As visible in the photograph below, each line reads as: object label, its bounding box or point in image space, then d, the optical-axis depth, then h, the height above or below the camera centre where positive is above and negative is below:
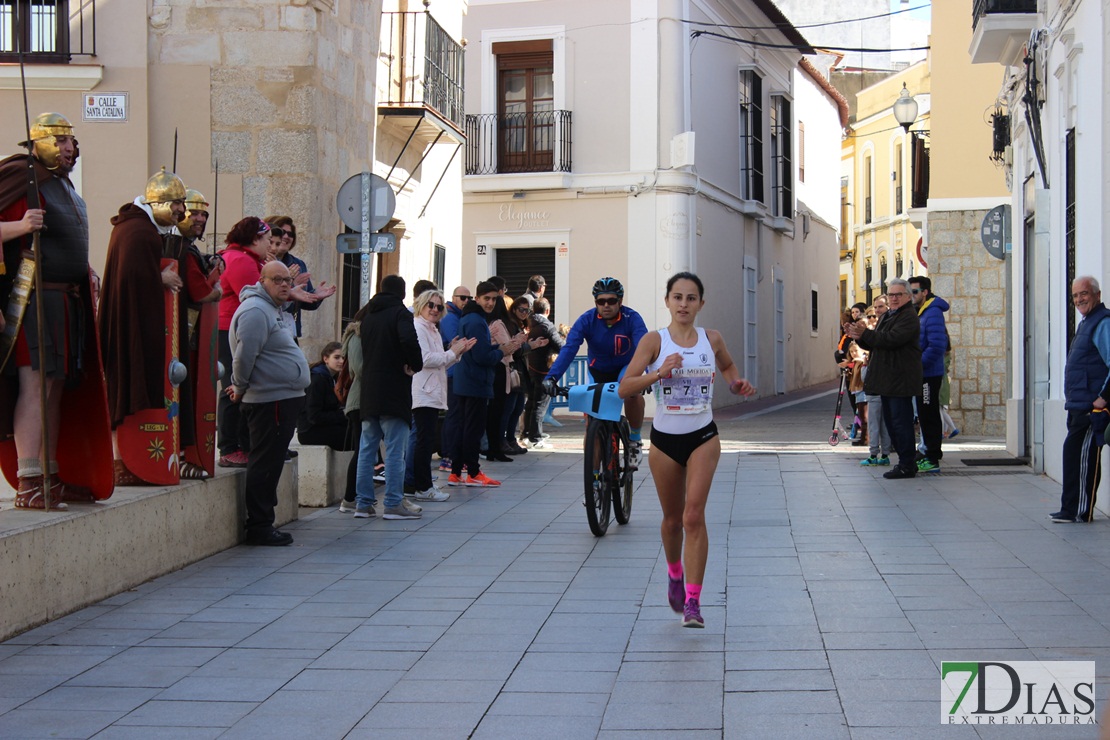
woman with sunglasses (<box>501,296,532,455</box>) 15.52 -0.59
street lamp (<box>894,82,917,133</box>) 22.05 +3.63
